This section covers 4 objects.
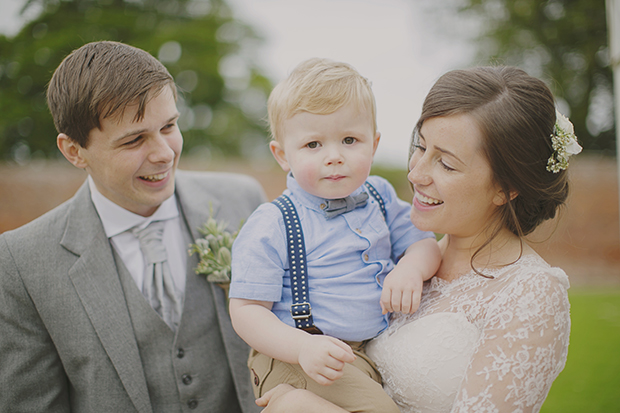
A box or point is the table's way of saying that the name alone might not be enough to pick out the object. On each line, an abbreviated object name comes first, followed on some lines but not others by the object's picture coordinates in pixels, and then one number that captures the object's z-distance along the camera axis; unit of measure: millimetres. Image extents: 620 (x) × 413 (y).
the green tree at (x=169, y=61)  14359
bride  1828
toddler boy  1993
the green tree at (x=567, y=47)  15930
